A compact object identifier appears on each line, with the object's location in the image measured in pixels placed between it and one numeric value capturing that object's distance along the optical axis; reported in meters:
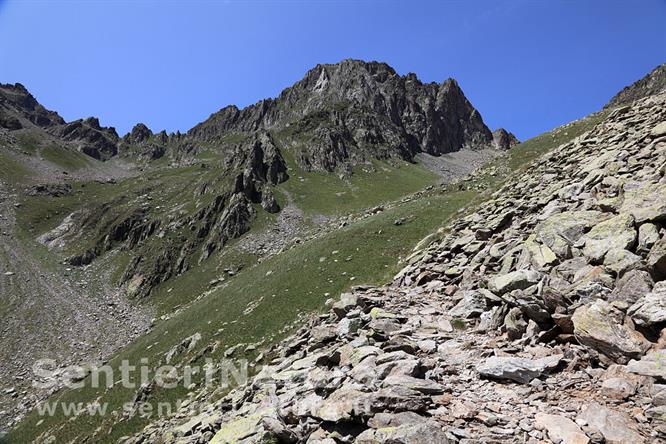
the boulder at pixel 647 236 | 12.77
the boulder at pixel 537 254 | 16.36
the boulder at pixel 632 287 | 11.40
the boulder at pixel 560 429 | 8.05
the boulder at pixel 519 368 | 10.64
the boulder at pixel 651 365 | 8.88
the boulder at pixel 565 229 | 16.53
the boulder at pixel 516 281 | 15.12
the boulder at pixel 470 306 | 16.27
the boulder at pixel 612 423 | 7.84
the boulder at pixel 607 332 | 10.00
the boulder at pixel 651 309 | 10.06
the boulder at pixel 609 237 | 13.89
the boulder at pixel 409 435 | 8.76
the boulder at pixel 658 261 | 11.60
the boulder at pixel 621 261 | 12.58
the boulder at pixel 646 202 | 13.63
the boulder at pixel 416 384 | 10.63
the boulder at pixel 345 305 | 20.83
